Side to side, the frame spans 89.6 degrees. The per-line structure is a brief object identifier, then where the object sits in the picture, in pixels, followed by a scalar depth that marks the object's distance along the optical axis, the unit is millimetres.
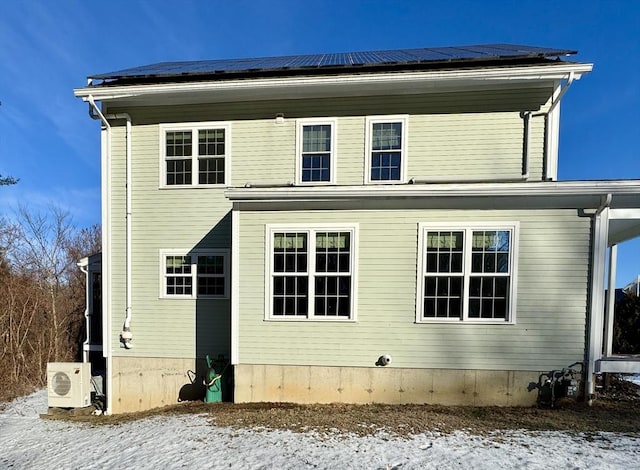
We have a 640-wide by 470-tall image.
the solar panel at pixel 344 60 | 7211
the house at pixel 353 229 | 5863
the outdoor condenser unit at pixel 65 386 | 7613
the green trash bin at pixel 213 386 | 6934
